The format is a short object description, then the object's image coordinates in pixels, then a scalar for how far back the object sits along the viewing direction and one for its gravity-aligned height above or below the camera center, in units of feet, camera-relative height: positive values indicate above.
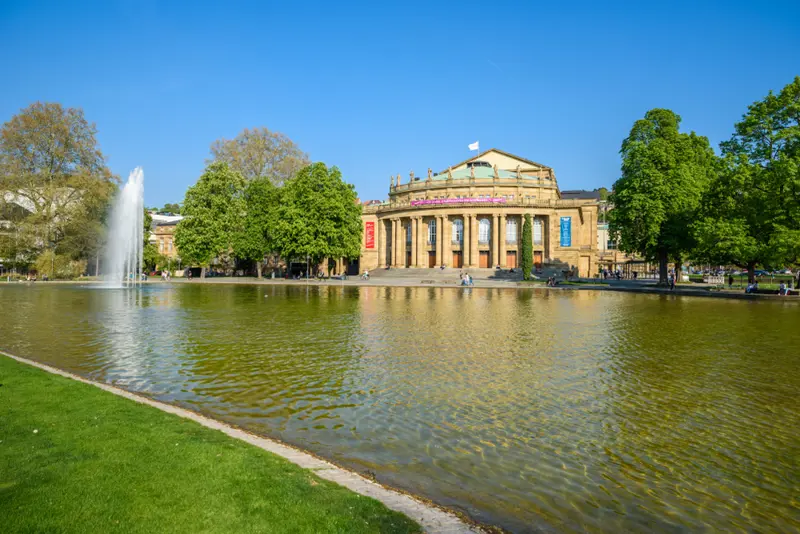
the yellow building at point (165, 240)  354.13 +28.12
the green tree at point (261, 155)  271.28 +65.87
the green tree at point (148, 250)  269.50 +16.96
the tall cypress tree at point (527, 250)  228.43 +13.84
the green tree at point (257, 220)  246.06 +28.75
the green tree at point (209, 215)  235.61 +30.04
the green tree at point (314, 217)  224.33 +28.03
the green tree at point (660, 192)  159.74 +27.69
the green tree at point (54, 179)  200.03 +39.54
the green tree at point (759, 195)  123.13 +21.57
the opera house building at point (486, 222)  273.75 +31.55
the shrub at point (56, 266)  209.26 +6.34
